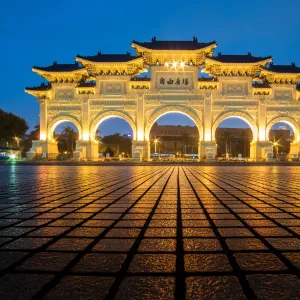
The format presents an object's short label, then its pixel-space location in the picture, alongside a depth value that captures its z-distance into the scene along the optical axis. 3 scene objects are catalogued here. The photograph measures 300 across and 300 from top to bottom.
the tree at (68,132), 56.44
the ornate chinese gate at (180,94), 31.23
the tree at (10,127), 49.78
